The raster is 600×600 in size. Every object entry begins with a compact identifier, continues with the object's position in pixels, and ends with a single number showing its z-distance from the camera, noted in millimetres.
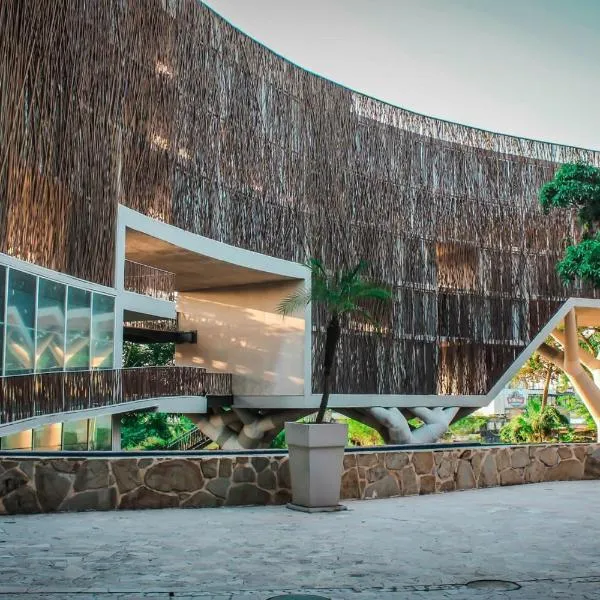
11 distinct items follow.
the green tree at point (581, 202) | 20453
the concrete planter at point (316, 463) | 10453
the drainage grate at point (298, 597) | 5699
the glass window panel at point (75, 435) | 20375
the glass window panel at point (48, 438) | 19328
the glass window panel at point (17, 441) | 18188
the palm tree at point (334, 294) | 11805
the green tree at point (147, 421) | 35969
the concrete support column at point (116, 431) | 22578
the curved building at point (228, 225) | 15156
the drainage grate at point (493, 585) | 6054
